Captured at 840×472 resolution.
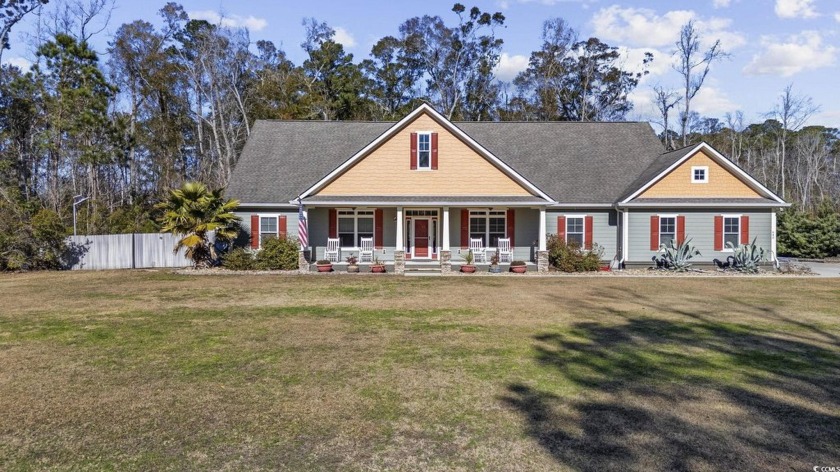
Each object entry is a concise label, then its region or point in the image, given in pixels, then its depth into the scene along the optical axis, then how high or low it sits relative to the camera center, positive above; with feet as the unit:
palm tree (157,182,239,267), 67.56 +2.61
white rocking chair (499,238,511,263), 73.41 -2.43
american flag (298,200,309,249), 70.49 +0.23
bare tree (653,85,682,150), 149.14 +36.21
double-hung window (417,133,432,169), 72.43 +11.39
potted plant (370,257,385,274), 69.55 -4.58
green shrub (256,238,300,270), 70.79 -2.98
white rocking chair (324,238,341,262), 73.92 -2.47
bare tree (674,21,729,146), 124.67 +39.55
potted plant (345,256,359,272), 69.62 -4.09
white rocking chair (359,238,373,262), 74.49 -2.36
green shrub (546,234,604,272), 70.54 -3.43
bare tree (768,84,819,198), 159.43 +35.31
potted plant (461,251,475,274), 68.85 -4.34
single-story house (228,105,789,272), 71.67 +4.41
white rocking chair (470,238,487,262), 73.67 -2.28
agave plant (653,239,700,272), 69.82 -3.34
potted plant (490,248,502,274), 70.18 -4.32
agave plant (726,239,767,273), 69.26 -3.48
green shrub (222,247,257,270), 70.08 -3.48
